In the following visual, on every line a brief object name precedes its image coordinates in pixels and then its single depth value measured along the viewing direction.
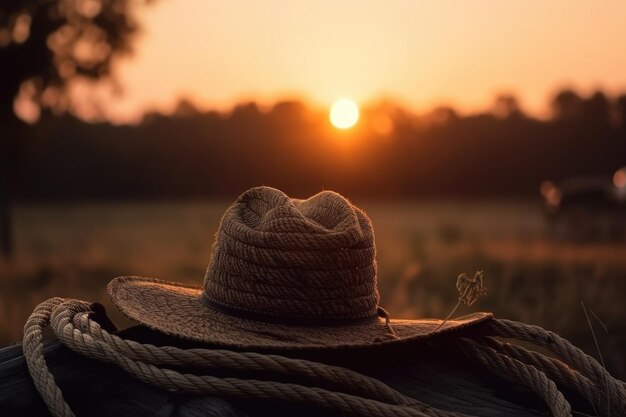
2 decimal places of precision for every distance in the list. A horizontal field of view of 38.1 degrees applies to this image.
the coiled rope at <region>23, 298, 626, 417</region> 1.82
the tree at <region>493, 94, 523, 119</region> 39.06
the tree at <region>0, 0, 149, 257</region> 15.47
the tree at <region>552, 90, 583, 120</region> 38.31
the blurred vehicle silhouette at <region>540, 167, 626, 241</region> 16.92
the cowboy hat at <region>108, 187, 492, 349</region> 2.11
